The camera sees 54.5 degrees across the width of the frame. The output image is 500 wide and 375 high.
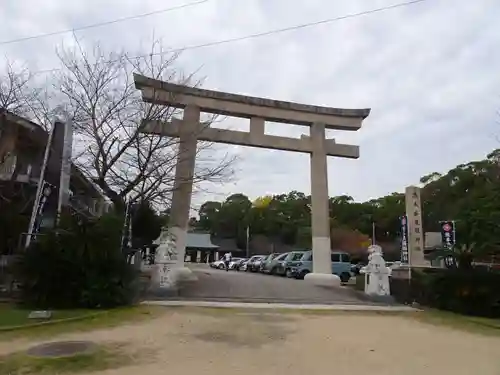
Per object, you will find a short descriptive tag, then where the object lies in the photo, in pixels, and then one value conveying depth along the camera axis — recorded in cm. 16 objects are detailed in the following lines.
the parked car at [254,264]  3412
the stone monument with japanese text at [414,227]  1678
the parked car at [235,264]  3937
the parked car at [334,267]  2472
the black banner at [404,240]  1677
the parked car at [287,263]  2595
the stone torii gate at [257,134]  1773
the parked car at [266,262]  3121
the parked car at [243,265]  3749
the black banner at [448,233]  1416
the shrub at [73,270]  1130
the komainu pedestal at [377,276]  1504
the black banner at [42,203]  1245
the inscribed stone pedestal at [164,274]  1432
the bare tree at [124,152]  1530
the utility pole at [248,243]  5939
